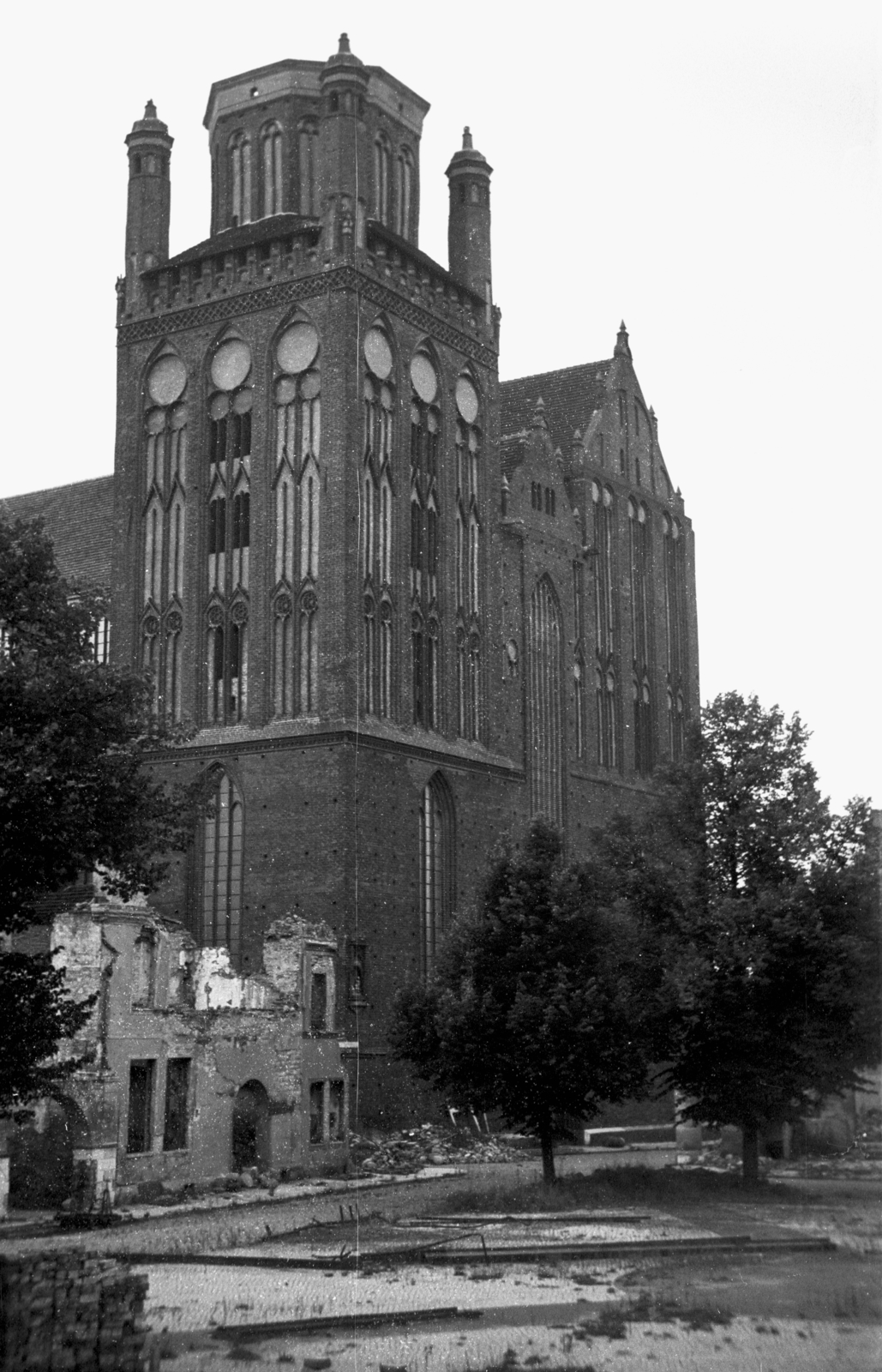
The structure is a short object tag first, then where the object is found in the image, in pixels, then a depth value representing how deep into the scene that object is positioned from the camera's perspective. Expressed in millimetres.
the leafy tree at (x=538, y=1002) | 29766
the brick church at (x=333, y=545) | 43438
